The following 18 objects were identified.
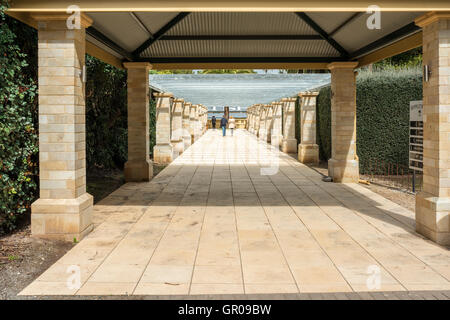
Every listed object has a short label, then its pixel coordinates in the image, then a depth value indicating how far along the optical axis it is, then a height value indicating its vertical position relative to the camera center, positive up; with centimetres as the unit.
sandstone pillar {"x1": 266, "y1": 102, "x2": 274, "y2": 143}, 2817 +136
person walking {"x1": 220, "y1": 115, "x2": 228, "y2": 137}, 3556 +148
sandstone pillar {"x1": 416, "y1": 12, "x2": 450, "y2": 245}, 636 +22
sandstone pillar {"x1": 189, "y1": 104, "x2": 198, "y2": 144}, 2907 +134
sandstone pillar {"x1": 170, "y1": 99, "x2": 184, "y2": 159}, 2131 +76
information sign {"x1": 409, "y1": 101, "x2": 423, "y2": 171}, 955 +10
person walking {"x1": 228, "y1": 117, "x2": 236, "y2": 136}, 3688 +162
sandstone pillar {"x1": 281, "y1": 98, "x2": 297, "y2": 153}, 2106 +72
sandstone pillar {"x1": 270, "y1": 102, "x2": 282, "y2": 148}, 2483 +81
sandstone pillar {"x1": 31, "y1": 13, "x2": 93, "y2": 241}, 645 +14
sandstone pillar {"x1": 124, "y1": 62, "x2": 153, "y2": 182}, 1211 +46
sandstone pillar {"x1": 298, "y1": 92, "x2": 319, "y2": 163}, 1688 +46
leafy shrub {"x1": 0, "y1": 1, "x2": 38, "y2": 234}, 626 +19
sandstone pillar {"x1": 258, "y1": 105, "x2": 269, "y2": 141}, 3069 +142
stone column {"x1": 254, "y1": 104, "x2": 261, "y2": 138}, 3476 +206
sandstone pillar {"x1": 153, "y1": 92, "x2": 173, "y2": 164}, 1722 +45
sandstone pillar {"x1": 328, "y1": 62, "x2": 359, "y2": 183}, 1188 +51
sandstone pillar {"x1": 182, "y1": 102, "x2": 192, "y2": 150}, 2583 +103
